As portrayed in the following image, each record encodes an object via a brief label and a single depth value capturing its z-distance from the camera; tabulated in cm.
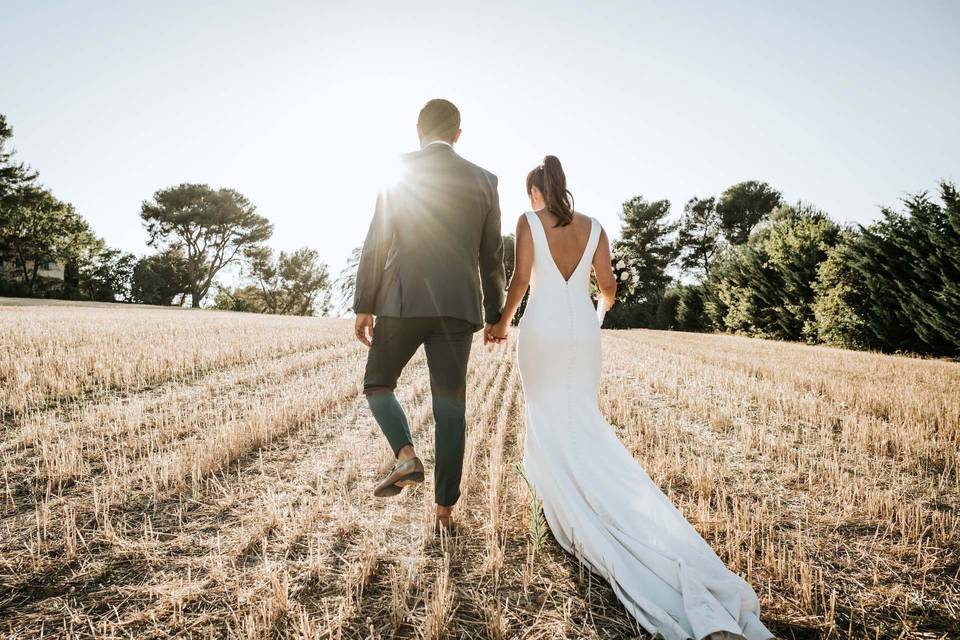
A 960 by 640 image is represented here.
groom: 250
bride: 200
